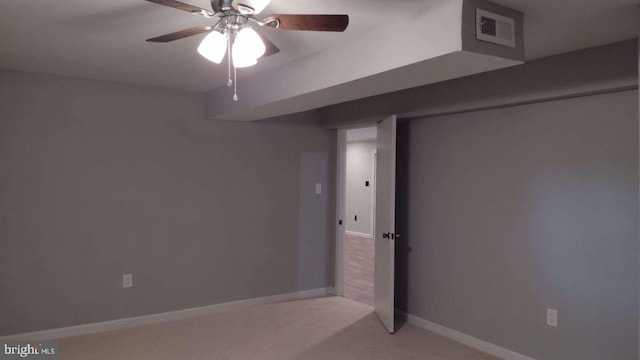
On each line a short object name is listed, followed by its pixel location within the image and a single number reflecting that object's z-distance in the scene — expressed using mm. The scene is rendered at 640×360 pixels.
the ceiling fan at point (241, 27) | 1844
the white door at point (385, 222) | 4051
